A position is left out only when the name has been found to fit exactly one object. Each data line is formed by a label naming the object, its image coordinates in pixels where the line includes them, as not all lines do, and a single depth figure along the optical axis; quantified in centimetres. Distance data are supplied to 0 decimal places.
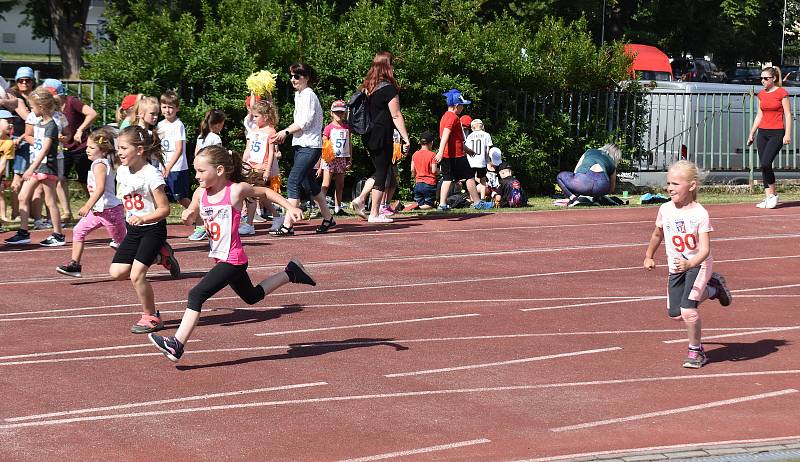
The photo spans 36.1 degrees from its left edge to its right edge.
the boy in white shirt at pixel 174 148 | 1444
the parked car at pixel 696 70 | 5088
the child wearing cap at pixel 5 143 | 1491
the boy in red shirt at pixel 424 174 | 1817
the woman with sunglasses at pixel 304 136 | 1440
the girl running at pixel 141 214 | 954
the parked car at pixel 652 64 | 3812
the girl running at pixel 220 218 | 845
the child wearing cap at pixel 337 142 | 1636
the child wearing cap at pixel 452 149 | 1730
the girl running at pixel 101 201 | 1133
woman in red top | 1709
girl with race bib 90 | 856
